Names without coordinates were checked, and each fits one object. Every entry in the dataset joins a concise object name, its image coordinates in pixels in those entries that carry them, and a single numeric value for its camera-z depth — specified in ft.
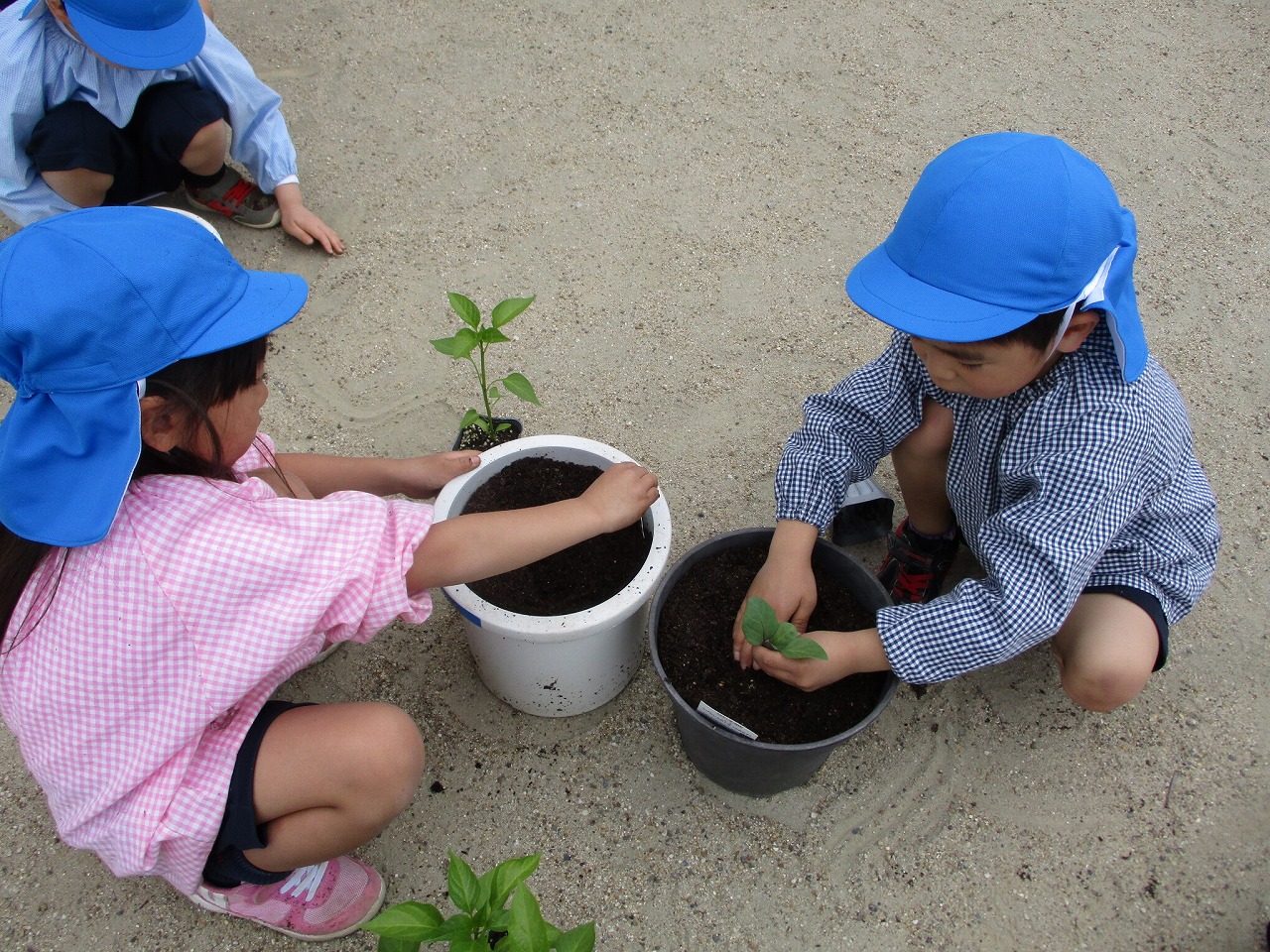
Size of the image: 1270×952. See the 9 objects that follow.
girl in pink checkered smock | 3.03
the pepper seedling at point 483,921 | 2.93
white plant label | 4.19
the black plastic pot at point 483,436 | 5.47
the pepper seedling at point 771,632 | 3.90
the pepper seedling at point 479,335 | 4.56
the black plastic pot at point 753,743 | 4.16
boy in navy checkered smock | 3.49
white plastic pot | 4.27
